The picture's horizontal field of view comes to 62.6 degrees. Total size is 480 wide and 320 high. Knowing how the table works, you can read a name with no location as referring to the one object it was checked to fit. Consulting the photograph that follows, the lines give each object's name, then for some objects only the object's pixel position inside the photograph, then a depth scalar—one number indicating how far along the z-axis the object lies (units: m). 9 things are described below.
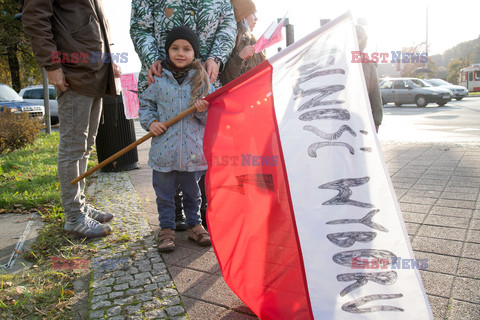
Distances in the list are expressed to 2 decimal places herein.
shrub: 7.73
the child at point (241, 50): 3.38
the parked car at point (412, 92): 20.22
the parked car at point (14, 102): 13.43
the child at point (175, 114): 2.83
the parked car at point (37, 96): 17.46
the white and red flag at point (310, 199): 1.74
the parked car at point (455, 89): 23.55
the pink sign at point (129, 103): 5.62
